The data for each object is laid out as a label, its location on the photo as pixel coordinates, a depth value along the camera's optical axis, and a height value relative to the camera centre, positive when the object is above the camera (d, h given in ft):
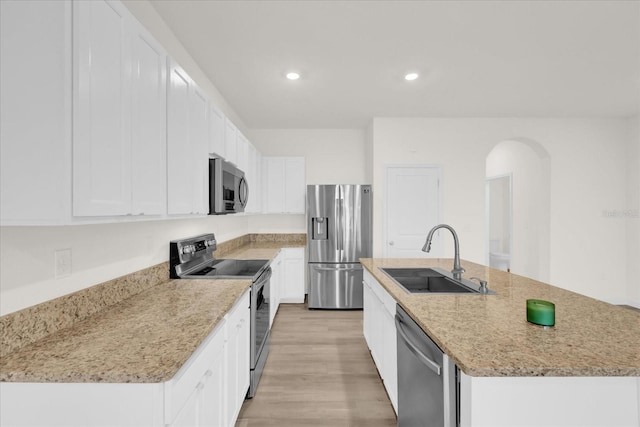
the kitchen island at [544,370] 3.08 -1.51
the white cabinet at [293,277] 15.21 -3.02
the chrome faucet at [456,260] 6.72 -1.02
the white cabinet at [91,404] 3.08 -1.88
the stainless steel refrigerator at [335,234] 14.39 -0.87
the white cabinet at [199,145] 6.42 +1.52
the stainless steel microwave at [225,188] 7.43 +0.73
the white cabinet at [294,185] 15.81 +1.54
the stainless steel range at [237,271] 7.50 -1.58
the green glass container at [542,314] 4.11 -1.32
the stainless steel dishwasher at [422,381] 3.54 -2.20
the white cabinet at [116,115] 3.23 +1.25
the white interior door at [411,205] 14.73 +0.48
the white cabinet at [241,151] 10.53 +2.30
